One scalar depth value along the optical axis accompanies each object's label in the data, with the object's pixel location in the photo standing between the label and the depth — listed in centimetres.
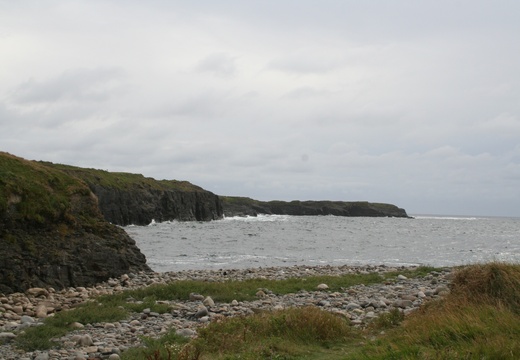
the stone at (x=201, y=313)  1526
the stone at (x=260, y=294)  1903
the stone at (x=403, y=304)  1600
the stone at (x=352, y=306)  1611
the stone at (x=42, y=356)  1075
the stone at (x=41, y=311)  1600
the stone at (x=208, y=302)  1712
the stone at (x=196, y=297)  1808
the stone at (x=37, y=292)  1977
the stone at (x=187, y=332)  1228
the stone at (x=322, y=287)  2073
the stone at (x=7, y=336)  1256
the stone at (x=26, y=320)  1457
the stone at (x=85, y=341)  1189
